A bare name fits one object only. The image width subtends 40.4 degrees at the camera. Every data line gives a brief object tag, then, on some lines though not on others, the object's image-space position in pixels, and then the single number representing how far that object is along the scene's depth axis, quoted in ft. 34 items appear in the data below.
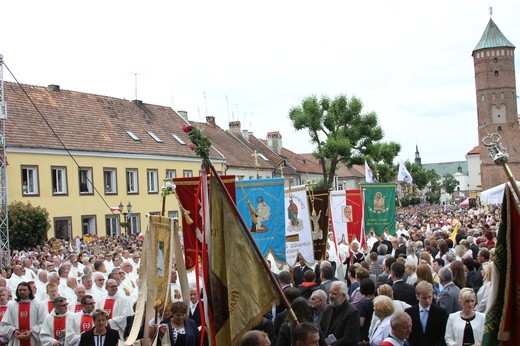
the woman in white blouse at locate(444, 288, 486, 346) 23.72
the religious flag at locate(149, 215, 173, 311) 26.66
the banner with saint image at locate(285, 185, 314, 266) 45.75
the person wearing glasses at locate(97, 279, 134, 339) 32.55
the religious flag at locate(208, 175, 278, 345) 21.85
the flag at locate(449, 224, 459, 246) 61.10
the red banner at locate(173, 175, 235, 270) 33.17
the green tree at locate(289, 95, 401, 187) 173.78
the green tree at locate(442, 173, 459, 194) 519.19
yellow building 111.55
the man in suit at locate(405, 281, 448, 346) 24.95
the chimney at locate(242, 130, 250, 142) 196.85
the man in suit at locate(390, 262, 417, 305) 28.76
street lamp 119.21
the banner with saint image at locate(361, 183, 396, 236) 58.08
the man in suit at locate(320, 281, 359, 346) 24.48
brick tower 292.40
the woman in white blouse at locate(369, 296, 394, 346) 23.73
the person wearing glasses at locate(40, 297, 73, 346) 30.60
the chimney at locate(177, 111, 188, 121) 169.13
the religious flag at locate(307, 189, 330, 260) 49.34
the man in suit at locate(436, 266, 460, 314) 27.99
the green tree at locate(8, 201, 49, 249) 95.70
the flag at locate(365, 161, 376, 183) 92.07
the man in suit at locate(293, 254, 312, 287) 41.14
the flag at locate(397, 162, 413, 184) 107.34
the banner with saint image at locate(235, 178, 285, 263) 40.55
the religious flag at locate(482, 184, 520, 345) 16.69
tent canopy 85.81
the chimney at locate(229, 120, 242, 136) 193.98
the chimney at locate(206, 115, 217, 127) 186.10
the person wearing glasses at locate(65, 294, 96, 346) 29.76
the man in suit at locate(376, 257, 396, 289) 33.45
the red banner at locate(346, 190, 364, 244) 55.16
